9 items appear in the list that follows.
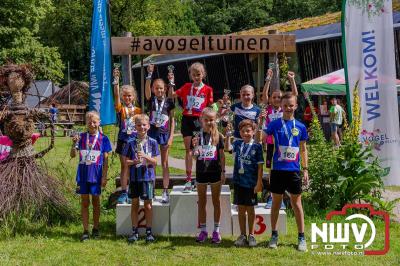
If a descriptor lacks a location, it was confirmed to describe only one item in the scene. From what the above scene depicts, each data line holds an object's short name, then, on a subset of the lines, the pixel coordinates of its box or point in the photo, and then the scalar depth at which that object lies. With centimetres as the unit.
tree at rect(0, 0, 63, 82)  3112
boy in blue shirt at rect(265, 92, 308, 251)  596
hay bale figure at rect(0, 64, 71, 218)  682
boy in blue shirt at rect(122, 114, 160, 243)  622
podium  662
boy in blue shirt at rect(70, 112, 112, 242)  637
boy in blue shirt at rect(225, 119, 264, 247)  605
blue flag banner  818
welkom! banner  884
